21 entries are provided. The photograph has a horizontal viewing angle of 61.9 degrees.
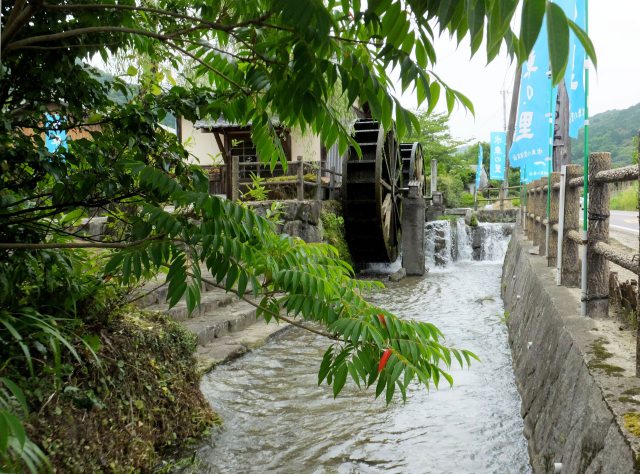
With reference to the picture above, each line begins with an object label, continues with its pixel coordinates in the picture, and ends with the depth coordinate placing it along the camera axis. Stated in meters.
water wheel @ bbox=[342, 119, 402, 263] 12.75
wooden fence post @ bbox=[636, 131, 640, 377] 2.45
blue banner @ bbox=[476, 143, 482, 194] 27.91
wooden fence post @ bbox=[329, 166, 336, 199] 14.81
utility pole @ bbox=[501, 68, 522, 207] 17.18
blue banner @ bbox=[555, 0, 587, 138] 4.61
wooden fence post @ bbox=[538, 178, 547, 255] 7.70
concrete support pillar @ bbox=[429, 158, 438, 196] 22.09
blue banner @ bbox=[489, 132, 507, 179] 22.11
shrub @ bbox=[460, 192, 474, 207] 31.25
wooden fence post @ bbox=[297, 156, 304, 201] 12.48
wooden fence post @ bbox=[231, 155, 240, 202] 11.21
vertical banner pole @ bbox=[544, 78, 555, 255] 6.45
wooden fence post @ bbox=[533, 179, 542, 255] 8.52
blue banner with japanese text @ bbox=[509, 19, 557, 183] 8.50
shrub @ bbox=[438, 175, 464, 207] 29.33
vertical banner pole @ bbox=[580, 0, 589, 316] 3.65
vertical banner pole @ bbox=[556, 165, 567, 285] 4.89
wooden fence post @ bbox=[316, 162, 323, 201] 13.12
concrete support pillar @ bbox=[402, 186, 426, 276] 13.84
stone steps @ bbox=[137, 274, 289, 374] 5.77
